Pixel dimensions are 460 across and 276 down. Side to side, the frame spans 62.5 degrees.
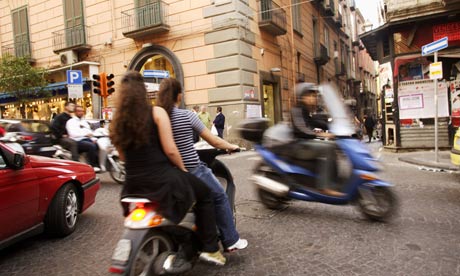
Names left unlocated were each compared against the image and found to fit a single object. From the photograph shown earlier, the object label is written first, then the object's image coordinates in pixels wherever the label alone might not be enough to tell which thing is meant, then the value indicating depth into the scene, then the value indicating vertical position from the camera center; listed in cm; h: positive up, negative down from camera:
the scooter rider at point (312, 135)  461 -24
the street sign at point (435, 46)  841 +147
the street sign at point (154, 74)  1285 +169
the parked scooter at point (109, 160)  779 -71
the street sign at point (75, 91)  1290 +127
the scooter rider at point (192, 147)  310 -21
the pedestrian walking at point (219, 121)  1355 -3
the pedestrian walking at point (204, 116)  1331 +17
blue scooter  442 -70
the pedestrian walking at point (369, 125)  1928 -63
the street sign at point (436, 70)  891 +93
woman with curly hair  261 -20
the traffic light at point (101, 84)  1264 +141
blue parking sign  1323 +177
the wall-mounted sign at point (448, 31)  1145 +240
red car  350 -70
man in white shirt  787 -23
